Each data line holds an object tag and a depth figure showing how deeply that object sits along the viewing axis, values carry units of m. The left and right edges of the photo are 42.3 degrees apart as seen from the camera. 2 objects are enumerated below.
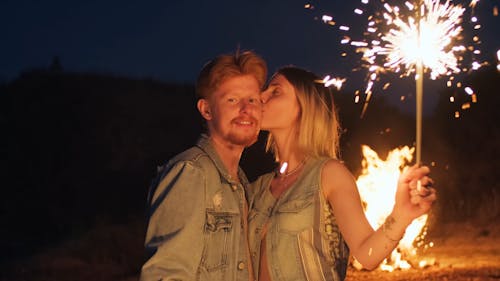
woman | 3.49
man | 3.24
